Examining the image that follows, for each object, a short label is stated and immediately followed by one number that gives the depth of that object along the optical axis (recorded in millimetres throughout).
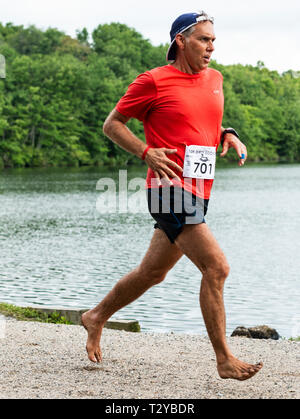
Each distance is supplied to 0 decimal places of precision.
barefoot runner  6908
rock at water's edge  12153
